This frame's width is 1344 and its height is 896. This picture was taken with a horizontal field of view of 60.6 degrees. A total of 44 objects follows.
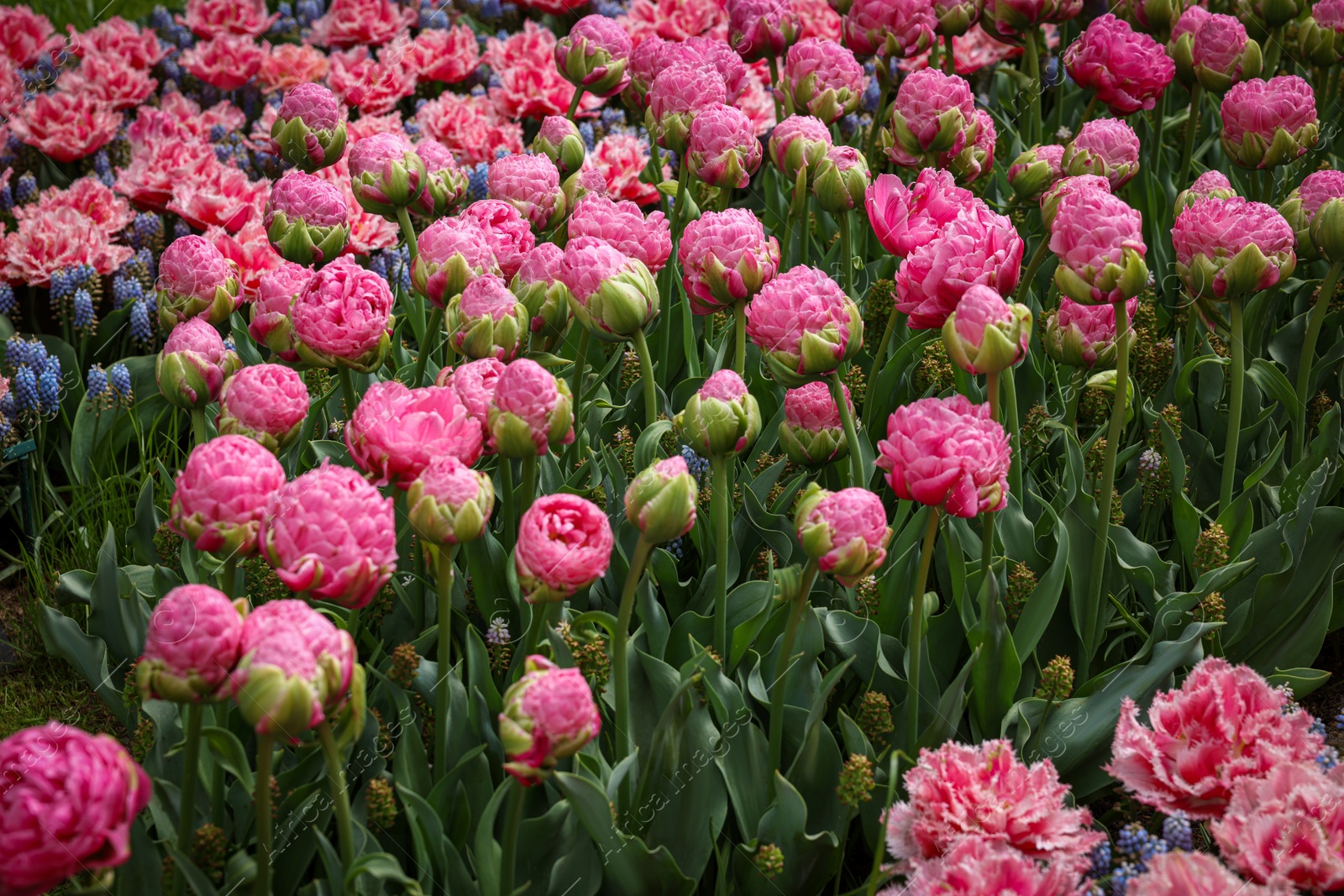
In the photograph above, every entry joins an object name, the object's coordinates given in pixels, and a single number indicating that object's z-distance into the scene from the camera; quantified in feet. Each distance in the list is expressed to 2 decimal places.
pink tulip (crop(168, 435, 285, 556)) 3.81
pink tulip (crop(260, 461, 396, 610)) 3.55
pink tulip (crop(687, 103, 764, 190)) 6.51
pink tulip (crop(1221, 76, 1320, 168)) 6.94
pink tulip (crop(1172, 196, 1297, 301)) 5.23
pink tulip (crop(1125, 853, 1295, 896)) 3.67
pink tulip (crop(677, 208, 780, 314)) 5.29
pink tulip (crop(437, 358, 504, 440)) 4.46
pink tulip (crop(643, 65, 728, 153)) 6.82
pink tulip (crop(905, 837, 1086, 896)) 3.79
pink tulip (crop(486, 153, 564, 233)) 6.21
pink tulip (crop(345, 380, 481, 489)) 4.18
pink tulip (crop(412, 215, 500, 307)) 5.33
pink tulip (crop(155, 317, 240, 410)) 5.16
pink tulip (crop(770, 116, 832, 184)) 6.65
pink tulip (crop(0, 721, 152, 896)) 2.93
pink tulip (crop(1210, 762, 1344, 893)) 3.78
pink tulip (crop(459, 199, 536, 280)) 5.66
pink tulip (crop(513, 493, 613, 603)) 3.75
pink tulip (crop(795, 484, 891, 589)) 4.00
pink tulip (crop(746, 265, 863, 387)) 4.83
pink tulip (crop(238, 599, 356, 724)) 3.24
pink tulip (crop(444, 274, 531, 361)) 4.99
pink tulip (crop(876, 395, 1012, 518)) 4.07
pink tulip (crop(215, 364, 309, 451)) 4.60
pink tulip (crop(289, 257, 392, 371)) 4.87
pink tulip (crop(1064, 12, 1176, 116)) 7.71
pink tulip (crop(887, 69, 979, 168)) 6.87
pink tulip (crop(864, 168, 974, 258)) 5.23
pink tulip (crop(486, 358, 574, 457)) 4.28
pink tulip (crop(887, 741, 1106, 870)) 4.04
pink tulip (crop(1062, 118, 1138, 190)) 6.50
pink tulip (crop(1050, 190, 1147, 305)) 4.58
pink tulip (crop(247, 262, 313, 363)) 5.32
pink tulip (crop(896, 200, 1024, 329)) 4.78
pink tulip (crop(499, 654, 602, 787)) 3.36
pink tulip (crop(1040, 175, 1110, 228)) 5.30
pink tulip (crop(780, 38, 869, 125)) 7.64
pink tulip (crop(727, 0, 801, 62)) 8.34
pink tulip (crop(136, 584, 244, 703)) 3.27
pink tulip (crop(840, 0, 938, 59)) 7.95
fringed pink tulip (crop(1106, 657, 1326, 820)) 4.19
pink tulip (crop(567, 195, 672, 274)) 5.57
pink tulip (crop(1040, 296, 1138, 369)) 5.72
